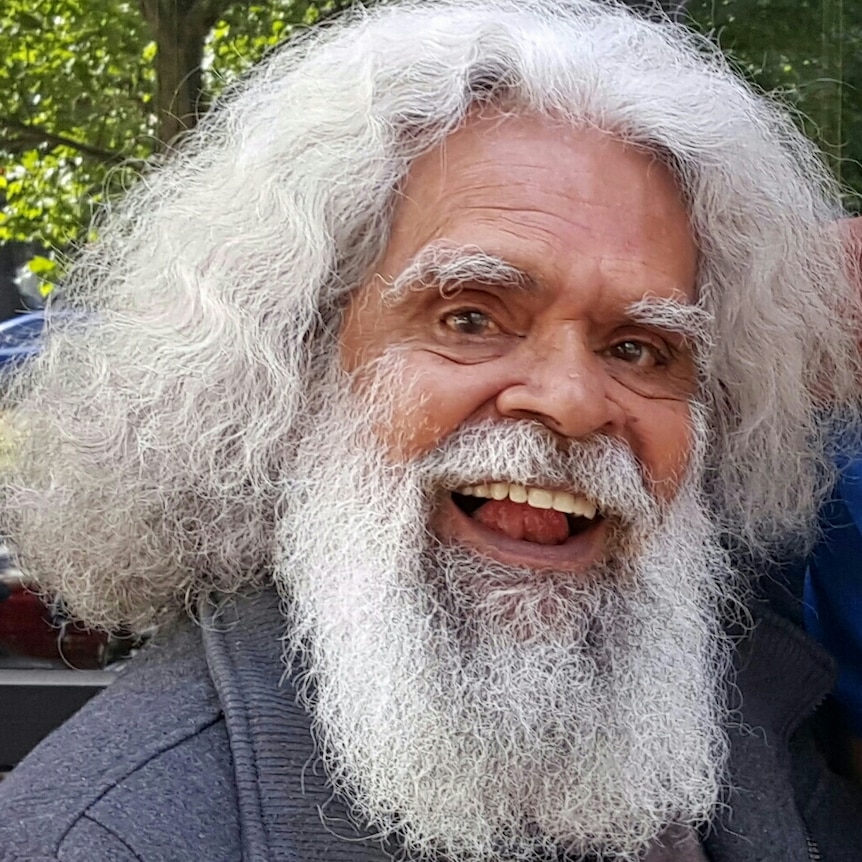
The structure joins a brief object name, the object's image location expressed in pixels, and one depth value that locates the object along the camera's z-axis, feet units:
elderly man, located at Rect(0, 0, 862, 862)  4.50
